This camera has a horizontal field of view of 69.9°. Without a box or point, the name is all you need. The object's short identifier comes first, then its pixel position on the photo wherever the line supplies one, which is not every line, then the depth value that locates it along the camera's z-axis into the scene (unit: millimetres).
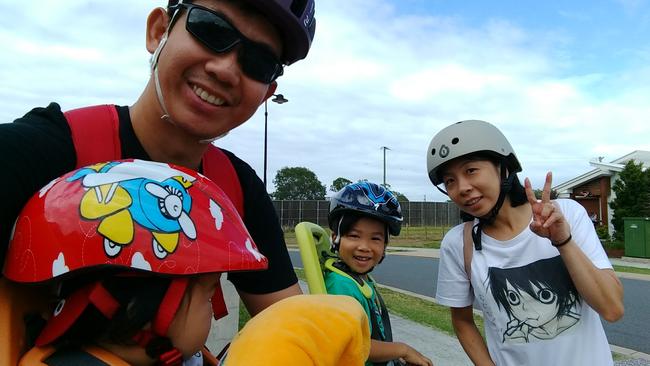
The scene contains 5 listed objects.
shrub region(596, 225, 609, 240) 24338
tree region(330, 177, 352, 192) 69950
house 30850
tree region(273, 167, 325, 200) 81381
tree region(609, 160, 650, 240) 24609
